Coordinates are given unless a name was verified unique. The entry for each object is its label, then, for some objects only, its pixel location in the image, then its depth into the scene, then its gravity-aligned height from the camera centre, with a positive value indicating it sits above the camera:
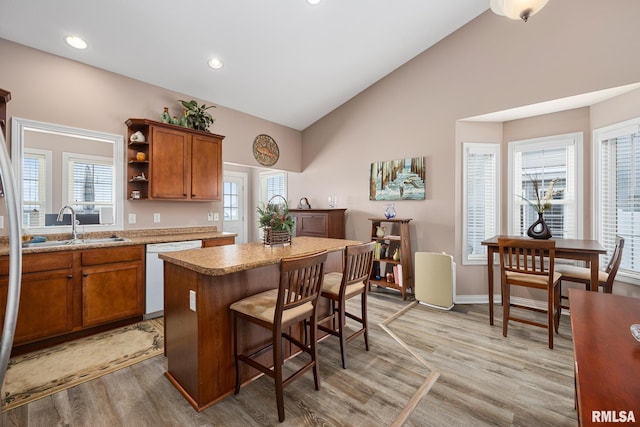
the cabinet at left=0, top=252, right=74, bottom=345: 2.46 -0.75
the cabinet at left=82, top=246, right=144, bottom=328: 2.80 -0.75
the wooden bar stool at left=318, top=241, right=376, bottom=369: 2.25 -0.61
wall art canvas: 4.12 +0.50
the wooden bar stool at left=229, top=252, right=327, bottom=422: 1.72 -0.64
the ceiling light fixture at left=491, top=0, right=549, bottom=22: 1.78 +1.32
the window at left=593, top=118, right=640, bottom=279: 2.96 +0.25
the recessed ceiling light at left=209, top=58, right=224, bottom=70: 3.44 +1.84
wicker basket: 2.52 -0.22
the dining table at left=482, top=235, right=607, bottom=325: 2.64 -0.38
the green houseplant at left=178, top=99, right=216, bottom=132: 3.82 +1.33
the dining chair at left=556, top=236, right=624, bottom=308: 2.64 -0.63
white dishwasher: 3.20 -0.77
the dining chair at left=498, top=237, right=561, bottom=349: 2.63 -0.65
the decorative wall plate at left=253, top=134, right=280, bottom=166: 4.86 +1.10
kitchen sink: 2.76 -0.31
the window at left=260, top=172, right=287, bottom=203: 6.06 +0.63
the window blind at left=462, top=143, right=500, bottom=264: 3.90 +0.20
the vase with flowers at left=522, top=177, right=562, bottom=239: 3.13 -0.14
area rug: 2.04 -1.26
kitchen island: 1.83 -0.72
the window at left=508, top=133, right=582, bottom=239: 3.44 +0.42
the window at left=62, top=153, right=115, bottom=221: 3.40 +0.37
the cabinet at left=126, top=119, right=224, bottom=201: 3.49 +0.66
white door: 6.30 +0.20
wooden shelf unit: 4.01 -0.66
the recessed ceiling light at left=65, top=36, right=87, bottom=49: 2.86 +1.75
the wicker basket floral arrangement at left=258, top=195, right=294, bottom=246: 2.51 -0.09
